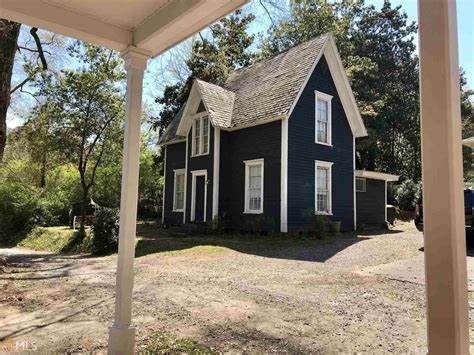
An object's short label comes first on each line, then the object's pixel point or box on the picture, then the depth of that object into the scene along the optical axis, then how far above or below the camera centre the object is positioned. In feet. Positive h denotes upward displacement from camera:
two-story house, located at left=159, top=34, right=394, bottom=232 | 45.55 +8.45
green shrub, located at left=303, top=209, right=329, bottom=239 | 42.73 -1.74
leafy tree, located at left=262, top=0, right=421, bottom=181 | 86.89 +34.84
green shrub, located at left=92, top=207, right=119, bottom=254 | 37.70 -2.54
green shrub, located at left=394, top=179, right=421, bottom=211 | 77.92 +3.16
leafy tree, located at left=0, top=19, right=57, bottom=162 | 23.20 +8.82
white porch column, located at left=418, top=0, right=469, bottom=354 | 5.17 +0.42
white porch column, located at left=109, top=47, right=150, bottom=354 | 11.17 +0.42
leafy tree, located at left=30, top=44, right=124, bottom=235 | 46.88 +13.38
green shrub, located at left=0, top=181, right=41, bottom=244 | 56.44 -1.33
